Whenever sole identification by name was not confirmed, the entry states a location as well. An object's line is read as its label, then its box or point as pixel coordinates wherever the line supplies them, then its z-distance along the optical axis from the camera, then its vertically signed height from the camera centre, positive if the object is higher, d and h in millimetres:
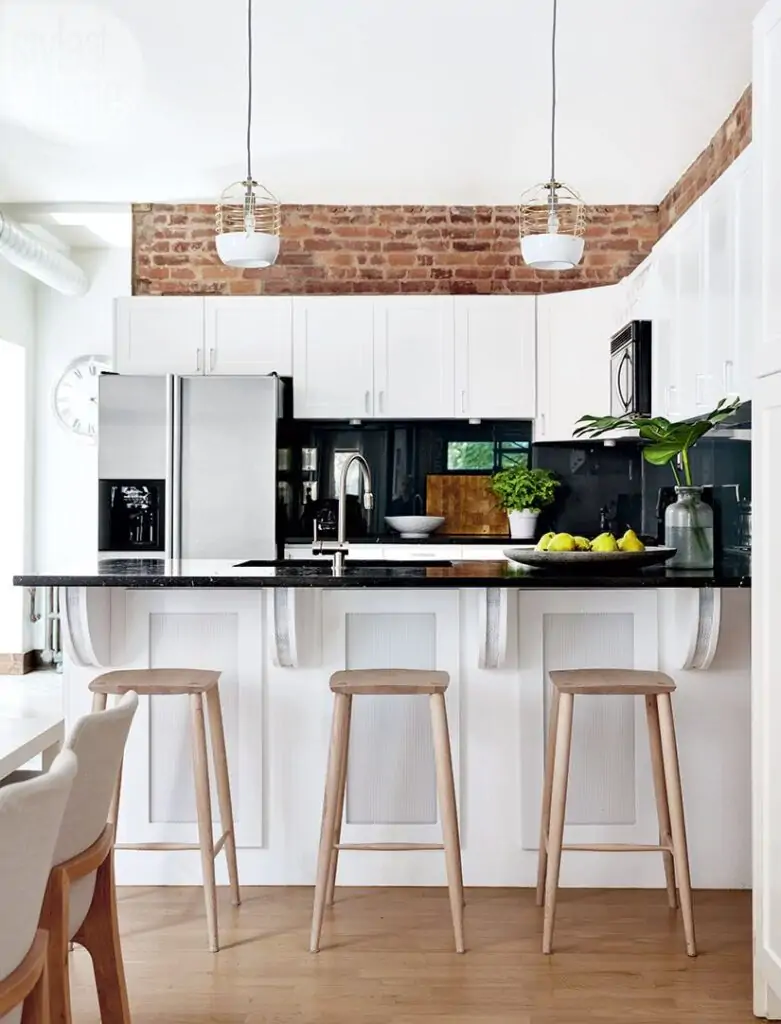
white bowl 5770 -85
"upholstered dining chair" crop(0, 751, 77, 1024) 1319 -470
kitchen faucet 3237 +14
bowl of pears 3053 -130
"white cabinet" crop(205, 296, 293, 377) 5656 +943
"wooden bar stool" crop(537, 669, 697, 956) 2832 -705
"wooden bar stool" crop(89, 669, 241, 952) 2885 -661
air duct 5734 +1502
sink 3480 -192
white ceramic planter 5820 -83
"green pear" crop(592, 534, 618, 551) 3125 -100
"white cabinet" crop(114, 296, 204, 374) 5660 +940
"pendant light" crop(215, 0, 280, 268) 3711 +959
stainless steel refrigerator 5449 +234
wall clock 7551 +813
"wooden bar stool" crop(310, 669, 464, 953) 2828 -732
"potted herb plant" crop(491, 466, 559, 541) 5789 +86
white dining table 1924 -458
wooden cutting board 6016 +39
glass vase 3262 -73
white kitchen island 3264 -684
